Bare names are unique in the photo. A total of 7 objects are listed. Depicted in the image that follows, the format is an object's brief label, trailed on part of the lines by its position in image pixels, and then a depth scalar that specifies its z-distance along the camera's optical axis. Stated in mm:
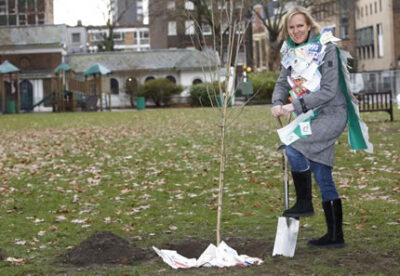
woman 5941
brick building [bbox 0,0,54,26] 49906
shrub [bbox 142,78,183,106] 57312
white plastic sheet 5820
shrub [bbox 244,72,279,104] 54844
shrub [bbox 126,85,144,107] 57656
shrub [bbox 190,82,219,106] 54138
